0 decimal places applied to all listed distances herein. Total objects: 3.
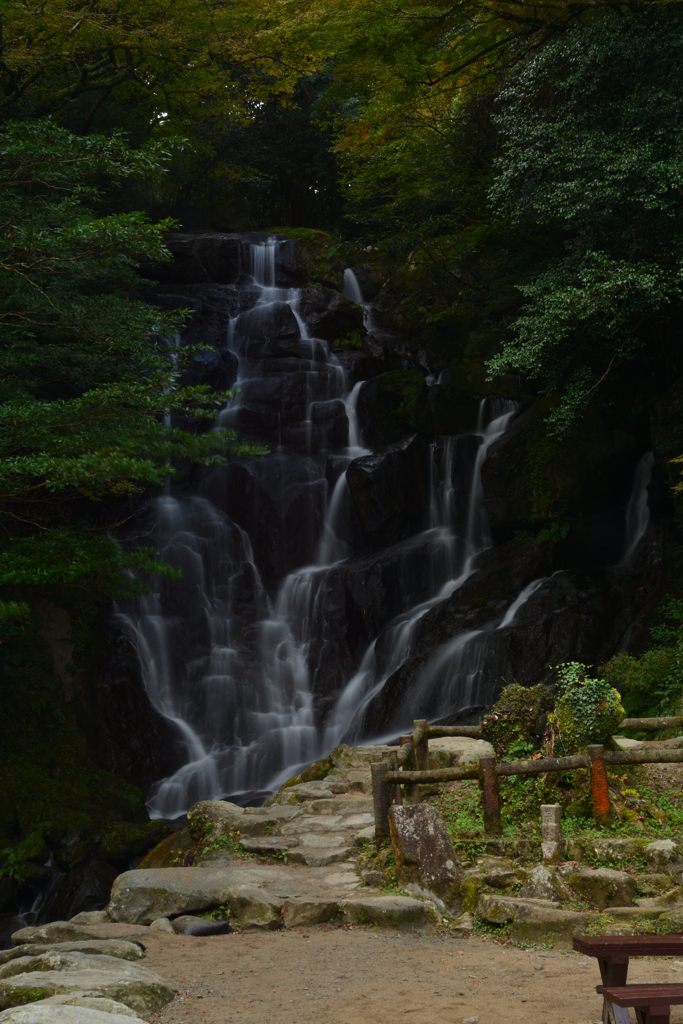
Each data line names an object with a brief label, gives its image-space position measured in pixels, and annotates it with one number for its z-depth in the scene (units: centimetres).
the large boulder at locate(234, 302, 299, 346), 2203
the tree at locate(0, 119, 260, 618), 984
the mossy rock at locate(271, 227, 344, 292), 2398
